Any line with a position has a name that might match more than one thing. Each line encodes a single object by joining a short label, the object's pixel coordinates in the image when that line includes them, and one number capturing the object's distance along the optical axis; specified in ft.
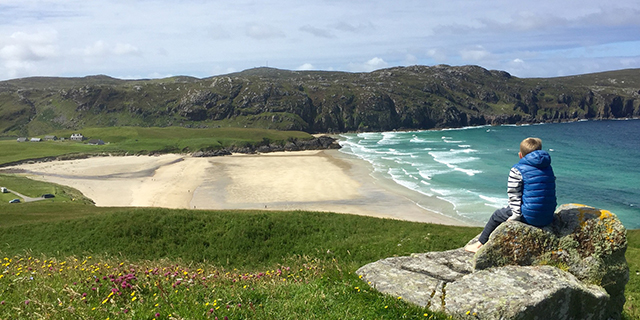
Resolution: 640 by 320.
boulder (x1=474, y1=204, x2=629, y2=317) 28.09
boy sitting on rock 28.50
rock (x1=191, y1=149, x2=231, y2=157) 377.71
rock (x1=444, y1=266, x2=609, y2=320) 23.20
